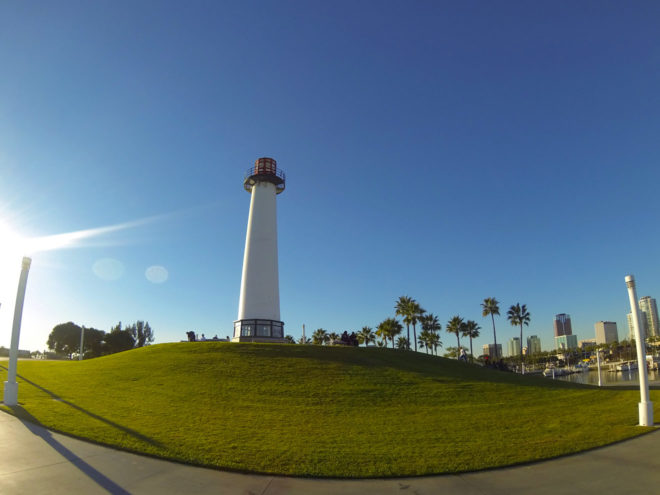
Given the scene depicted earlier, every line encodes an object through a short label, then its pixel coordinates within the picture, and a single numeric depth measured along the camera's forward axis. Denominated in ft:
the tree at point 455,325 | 302.45
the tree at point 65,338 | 302.86
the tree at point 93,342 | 280.92
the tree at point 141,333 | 331.98
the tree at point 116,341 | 272.72
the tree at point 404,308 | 258.16
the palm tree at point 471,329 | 306.96
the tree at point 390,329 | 286.66
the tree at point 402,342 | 291.79
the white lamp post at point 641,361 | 40.91
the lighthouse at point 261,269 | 141.08
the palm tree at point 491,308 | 278.05
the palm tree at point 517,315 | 276.41
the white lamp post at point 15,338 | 47.74
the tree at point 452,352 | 428.15
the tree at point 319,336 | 355.21
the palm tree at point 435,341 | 326.03
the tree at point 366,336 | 338.13
